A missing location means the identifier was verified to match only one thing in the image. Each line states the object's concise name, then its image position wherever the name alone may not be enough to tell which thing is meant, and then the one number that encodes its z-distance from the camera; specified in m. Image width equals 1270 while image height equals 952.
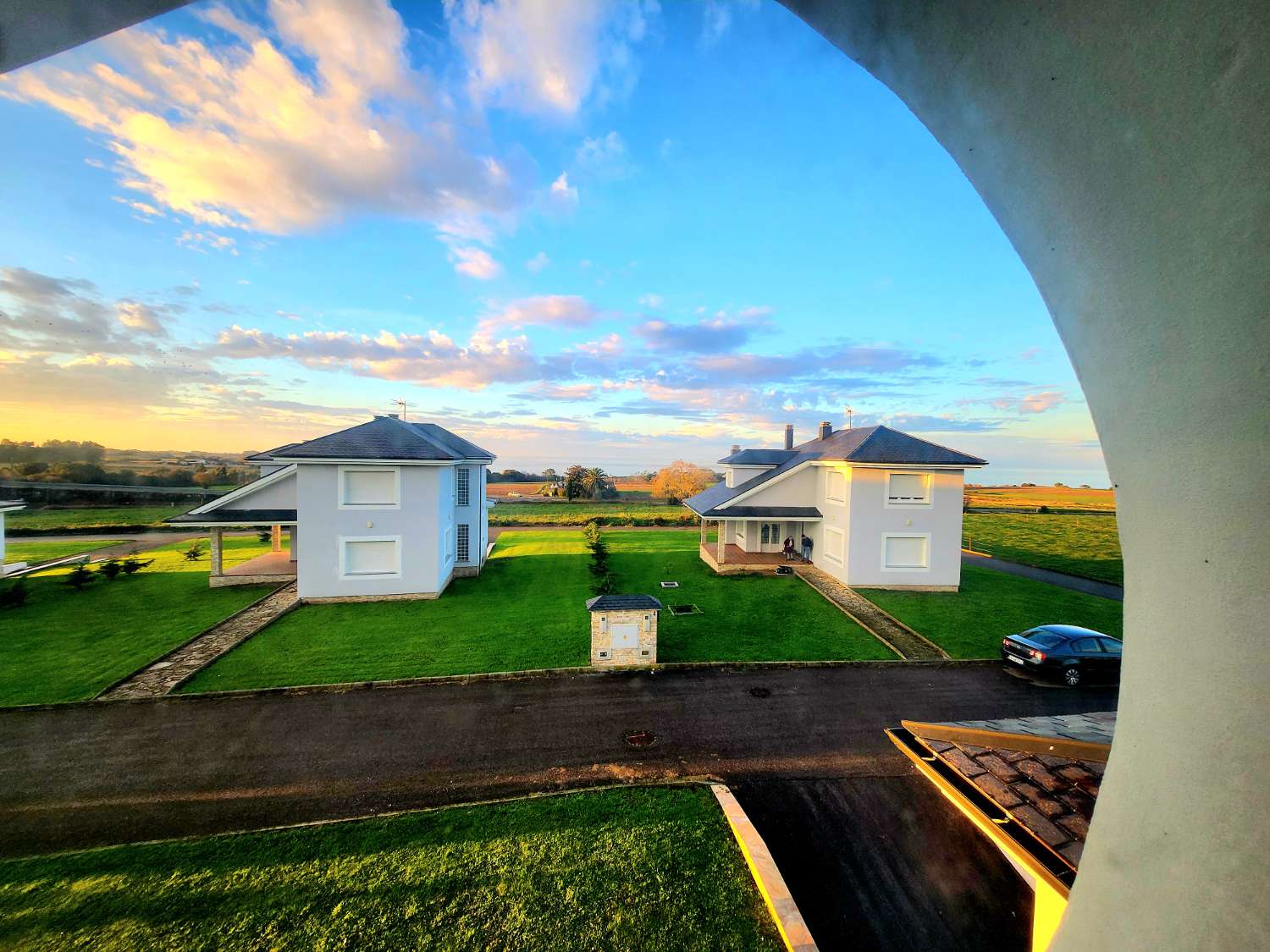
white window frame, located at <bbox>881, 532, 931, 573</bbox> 18.38
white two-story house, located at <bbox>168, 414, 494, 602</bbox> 15.60
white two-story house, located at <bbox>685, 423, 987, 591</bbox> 18.16
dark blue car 11.12
